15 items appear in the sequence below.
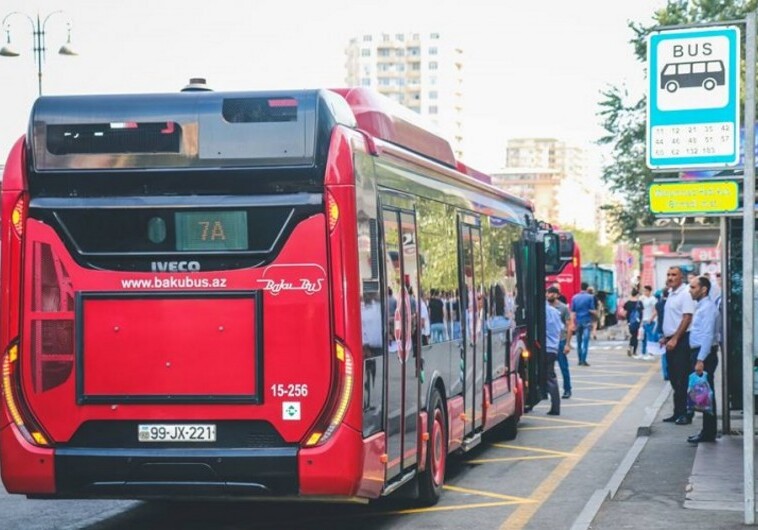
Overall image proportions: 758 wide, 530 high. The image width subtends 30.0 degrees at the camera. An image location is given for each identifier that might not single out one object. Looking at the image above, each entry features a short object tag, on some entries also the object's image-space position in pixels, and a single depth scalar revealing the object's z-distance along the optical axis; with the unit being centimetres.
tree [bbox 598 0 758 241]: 4503
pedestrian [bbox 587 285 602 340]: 4750
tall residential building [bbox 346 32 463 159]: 19768
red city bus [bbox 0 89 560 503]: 898
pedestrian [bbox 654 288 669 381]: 2538
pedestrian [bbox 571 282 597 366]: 3158
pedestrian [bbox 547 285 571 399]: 2197
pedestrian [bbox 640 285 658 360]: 3172
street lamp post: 2900
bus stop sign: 1016
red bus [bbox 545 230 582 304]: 5256
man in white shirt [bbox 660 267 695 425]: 1664
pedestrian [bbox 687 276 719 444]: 1527
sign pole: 968
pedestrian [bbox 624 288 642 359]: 3516
